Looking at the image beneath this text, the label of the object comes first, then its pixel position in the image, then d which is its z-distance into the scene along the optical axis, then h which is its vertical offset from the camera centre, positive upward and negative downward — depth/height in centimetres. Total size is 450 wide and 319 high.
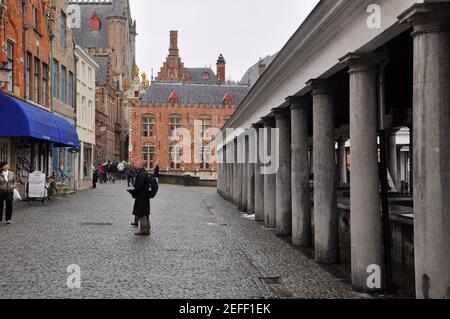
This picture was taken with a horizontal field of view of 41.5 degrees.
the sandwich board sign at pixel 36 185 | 2295 -66
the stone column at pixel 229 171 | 2886 -19
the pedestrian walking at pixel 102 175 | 5234 -63
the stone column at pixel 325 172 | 1041 -9
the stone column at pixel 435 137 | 592 +30
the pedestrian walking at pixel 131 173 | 4308 -39
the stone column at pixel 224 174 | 3208 -38
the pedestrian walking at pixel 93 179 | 3988 -75
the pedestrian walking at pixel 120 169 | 6238 -13
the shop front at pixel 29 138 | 2119 +127
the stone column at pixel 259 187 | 1848 -62
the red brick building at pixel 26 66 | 2231 +425
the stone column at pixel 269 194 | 1642 -75
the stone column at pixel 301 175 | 1256 -17
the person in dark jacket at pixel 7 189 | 1588 -56
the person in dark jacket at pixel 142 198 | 1416 -74
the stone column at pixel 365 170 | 804 -4
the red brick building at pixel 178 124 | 7750 +571
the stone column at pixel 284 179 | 1462 -29
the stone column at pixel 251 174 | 2056 -23
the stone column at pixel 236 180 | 2443 -56
